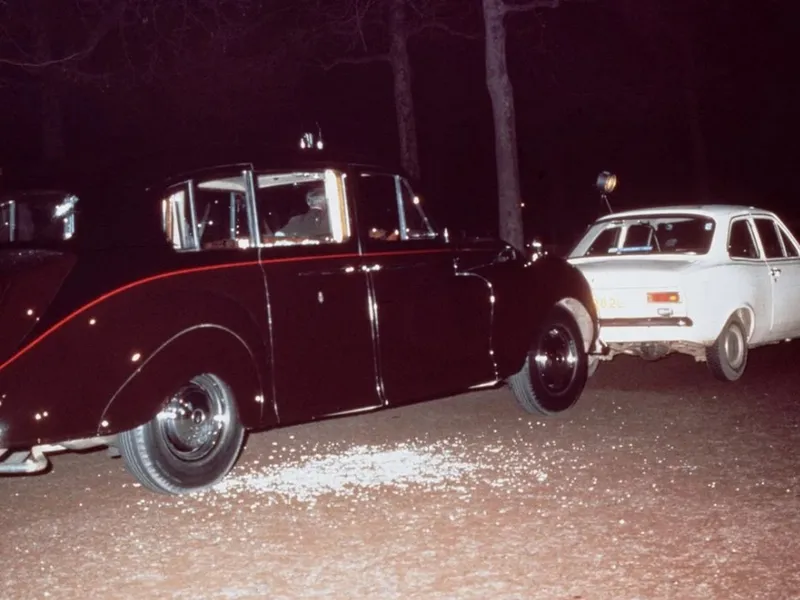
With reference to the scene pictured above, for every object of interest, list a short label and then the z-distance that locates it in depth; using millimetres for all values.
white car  10375
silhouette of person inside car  7676
